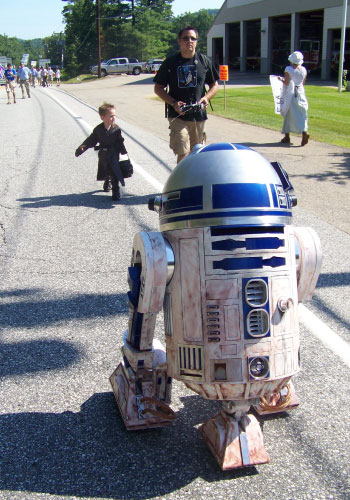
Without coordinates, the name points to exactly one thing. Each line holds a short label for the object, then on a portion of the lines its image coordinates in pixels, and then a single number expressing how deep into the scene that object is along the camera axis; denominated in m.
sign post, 19.19
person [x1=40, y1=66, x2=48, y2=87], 52.50
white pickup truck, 60.56
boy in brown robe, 7.88
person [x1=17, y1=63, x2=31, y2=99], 29.03
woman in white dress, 12.02
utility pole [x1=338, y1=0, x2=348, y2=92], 27.22
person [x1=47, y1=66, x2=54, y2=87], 56.75
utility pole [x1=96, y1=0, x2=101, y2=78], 57.37
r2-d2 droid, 2.41
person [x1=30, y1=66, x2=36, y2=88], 52.80
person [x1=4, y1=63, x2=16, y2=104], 27.97
